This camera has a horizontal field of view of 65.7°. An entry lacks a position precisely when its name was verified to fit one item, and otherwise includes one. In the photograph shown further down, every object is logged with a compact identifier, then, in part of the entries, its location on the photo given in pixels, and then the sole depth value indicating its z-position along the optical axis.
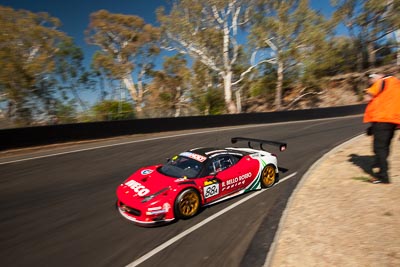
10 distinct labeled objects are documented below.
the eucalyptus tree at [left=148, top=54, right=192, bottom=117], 41.09
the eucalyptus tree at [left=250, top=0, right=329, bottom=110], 33.75
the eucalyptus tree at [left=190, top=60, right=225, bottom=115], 39.94
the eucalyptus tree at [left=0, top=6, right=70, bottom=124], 21.50
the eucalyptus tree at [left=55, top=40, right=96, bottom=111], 27.44
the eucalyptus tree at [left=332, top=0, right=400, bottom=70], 36.50
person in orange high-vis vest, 6.40
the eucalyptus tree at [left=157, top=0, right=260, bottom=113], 32.62
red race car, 6.14
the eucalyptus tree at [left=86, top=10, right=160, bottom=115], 38.91
